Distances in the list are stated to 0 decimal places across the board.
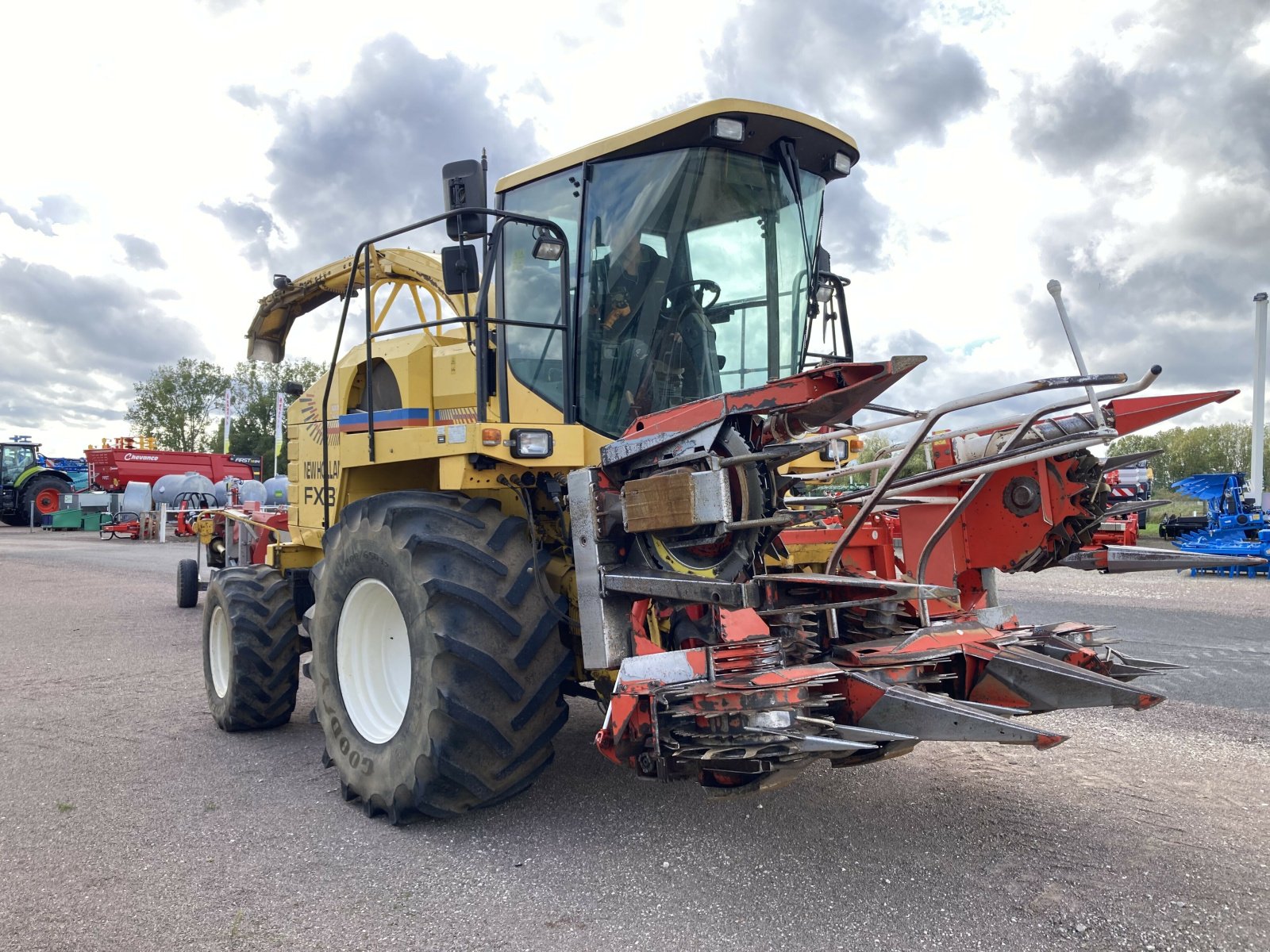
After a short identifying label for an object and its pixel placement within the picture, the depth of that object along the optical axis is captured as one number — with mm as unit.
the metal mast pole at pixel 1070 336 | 3027
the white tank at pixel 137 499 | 28172
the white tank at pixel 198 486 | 27203
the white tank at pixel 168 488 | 27734
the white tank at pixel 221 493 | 26328
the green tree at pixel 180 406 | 59125
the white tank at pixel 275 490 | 24892
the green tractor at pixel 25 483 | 34000
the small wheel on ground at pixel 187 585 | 11609
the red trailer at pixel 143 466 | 31891
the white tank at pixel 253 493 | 25281
